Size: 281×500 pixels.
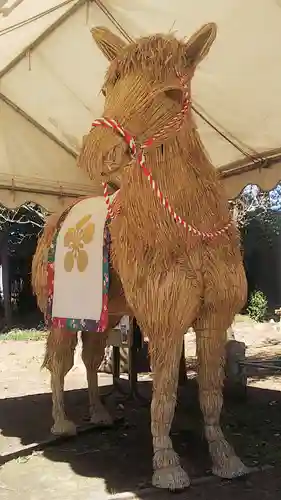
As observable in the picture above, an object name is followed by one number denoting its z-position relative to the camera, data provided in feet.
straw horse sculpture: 7.93
